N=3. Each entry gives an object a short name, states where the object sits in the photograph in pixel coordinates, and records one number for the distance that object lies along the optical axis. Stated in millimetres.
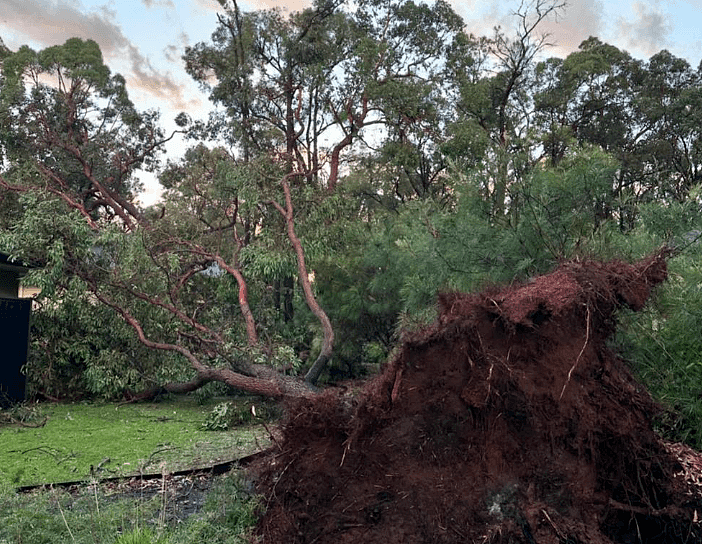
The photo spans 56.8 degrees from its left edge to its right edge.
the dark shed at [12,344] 10082
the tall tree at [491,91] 15023
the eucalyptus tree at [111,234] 10109
